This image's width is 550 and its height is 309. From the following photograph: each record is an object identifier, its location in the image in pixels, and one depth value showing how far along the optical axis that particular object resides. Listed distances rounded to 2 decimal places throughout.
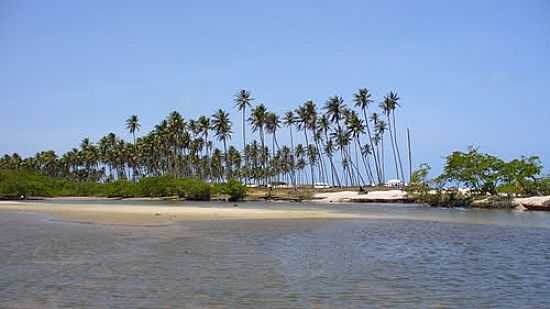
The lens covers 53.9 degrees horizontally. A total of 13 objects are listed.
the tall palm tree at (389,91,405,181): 107.88
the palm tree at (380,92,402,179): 107.94
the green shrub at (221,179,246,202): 93.81
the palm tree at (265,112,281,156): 116.94
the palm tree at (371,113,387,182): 125.62
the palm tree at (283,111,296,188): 117.31
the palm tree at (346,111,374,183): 106.75
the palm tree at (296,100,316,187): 110.94
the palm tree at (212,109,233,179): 116.00
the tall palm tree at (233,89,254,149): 111.12
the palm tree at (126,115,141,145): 128.75
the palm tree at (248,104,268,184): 112.75
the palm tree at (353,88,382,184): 105.88
